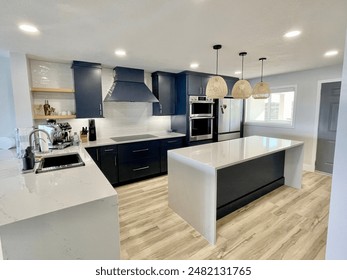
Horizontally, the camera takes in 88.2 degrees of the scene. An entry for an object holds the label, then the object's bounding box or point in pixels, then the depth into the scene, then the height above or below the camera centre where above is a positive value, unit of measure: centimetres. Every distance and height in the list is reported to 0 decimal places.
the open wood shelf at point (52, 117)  293 -3
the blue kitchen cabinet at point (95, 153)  302 -64
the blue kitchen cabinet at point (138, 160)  336 -88
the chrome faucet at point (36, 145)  232 -39
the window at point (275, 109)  436 +13
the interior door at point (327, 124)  364 -23
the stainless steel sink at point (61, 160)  182 -52
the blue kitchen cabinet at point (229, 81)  467 +85
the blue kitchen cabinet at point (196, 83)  396 +71
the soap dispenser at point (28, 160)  157 -39
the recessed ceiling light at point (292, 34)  205 +92
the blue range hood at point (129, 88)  341 +53
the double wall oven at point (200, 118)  404 -9
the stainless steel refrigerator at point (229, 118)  451 -11
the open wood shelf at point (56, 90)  287 +42
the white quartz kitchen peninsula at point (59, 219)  94 -58
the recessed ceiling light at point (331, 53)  272 +93
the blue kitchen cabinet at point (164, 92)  399 +50
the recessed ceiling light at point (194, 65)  335 +93
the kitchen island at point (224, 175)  197 -86
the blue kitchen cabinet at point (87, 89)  312 +47
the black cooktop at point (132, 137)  357 -47
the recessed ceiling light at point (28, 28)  182 +91
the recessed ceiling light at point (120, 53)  261 +92
